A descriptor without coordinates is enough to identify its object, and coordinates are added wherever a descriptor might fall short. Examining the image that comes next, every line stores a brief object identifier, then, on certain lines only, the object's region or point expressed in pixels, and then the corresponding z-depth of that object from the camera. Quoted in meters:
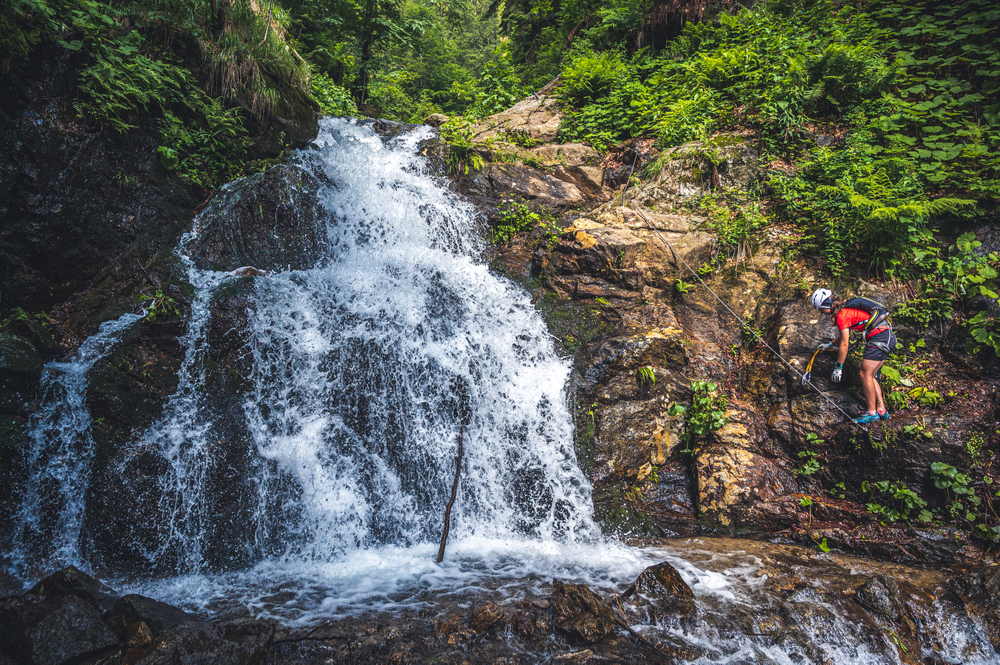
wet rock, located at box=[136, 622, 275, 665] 2.89
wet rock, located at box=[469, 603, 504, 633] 3.69
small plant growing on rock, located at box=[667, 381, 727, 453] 5.75
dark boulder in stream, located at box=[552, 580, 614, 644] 3.58
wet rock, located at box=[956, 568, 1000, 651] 3.68
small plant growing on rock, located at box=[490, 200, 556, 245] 8.40
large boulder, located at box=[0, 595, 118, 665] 2.78
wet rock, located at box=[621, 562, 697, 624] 3.88
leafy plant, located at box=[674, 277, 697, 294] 7.01
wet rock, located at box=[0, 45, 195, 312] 5.10
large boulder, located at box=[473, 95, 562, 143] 10.48
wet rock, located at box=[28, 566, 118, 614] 3.41
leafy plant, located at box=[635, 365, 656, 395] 6.04
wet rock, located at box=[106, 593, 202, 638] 3.17
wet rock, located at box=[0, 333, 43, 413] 4.36
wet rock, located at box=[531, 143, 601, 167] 9.75
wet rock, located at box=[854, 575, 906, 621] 3.83
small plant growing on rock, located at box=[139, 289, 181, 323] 5.32
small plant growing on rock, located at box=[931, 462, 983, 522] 4.54
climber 5.02
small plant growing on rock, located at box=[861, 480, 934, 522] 4.74
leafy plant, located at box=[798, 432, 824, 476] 5.36
